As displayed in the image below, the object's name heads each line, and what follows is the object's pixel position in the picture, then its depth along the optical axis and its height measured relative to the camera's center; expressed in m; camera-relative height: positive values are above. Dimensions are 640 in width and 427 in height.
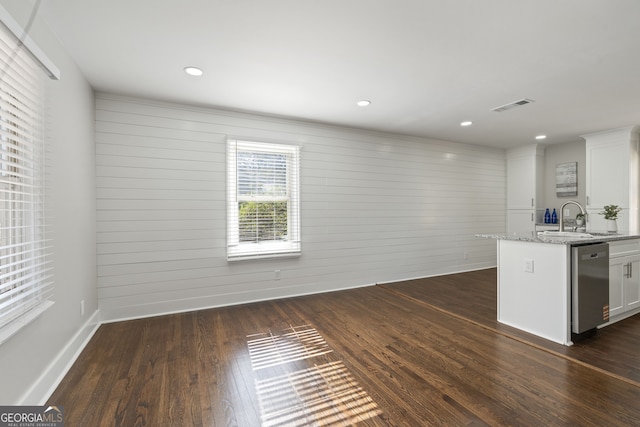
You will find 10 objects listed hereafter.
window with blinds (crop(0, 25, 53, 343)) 1.62 +0.17
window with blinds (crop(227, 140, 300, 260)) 3.93 +0.17
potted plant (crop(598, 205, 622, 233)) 3.51 -0.12
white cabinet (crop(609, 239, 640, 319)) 3.10 -0.78
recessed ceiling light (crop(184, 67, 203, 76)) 2.77 +1.40
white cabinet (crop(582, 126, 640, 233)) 4.66 +0.57
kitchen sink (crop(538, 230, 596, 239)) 3.02 -0.29
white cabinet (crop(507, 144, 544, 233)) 5.99 +0.51
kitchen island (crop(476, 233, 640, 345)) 2.69 -0.74
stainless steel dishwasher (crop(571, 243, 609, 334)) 2.68 -0.76
